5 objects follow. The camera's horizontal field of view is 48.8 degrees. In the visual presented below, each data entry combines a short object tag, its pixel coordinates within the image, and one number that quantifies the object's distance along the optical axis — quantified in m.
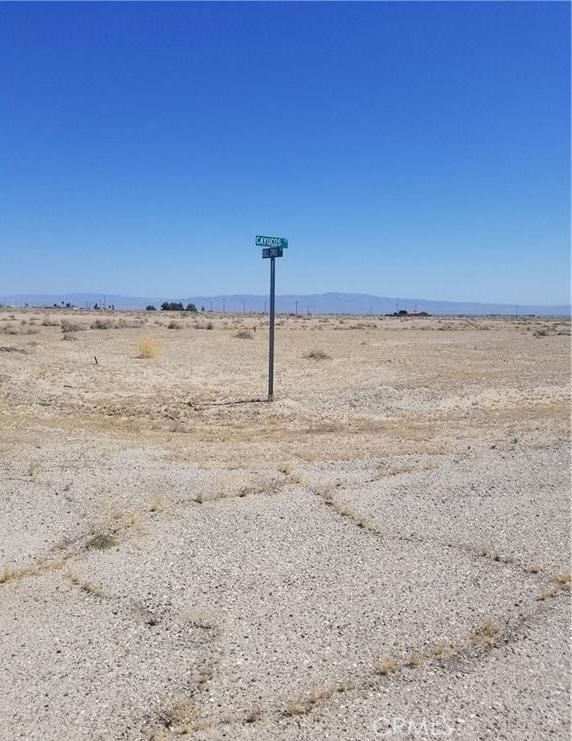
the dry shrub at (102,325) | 49.54
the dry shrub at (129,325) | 52.56
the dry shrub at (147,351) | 25.81
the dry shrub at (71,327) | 43.86
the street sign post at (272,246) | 14.34
